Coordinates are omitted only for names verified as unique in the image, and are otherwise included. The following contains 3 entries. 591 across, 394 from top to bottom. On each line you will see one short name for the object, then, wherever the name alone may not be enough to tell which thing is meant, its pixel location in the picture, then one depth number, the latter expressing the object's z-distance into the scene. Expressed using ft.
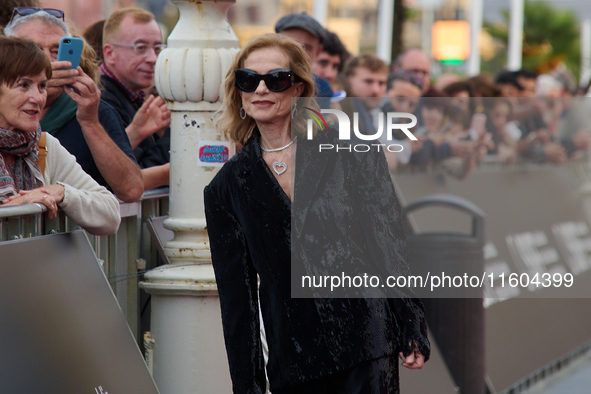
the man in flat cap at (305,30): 42.96
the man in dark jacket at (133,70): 36.96
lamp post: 31.24
